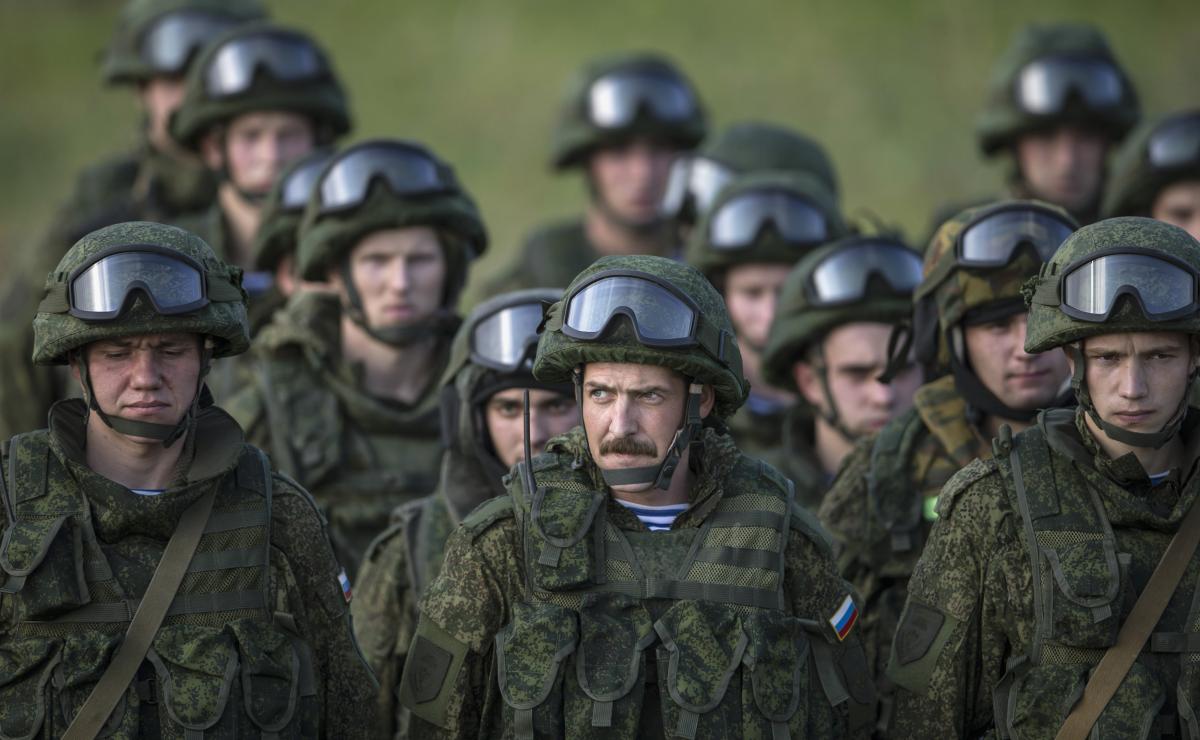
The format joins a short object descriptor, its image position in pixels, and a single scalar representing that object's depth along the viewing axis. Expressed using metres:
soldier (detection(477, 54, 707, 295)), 27.11
